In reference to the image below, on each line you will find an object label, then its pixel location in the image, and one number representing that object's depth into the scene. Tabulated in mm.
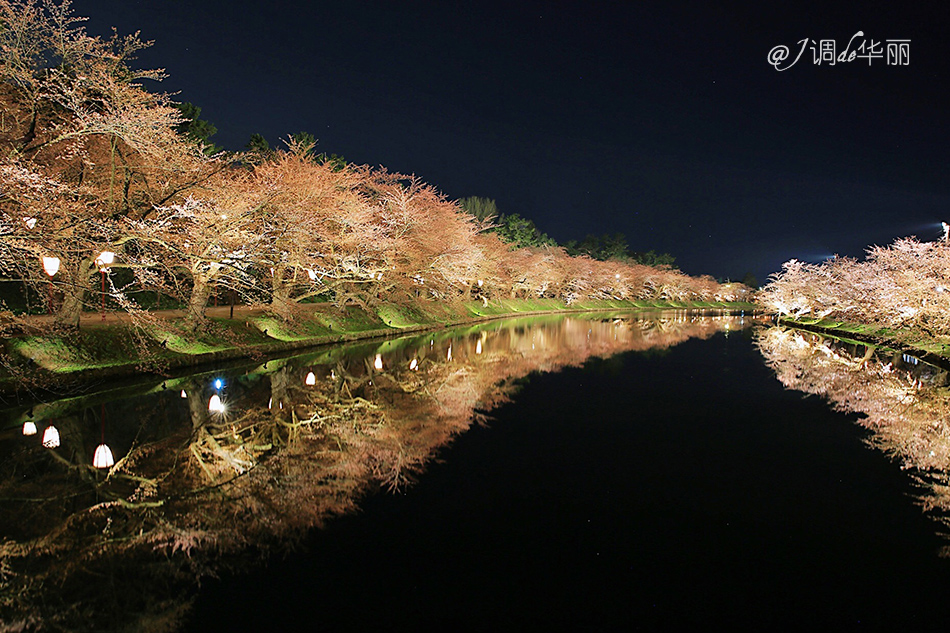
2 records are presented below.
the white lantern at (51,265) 9336
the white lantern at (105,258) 10891
